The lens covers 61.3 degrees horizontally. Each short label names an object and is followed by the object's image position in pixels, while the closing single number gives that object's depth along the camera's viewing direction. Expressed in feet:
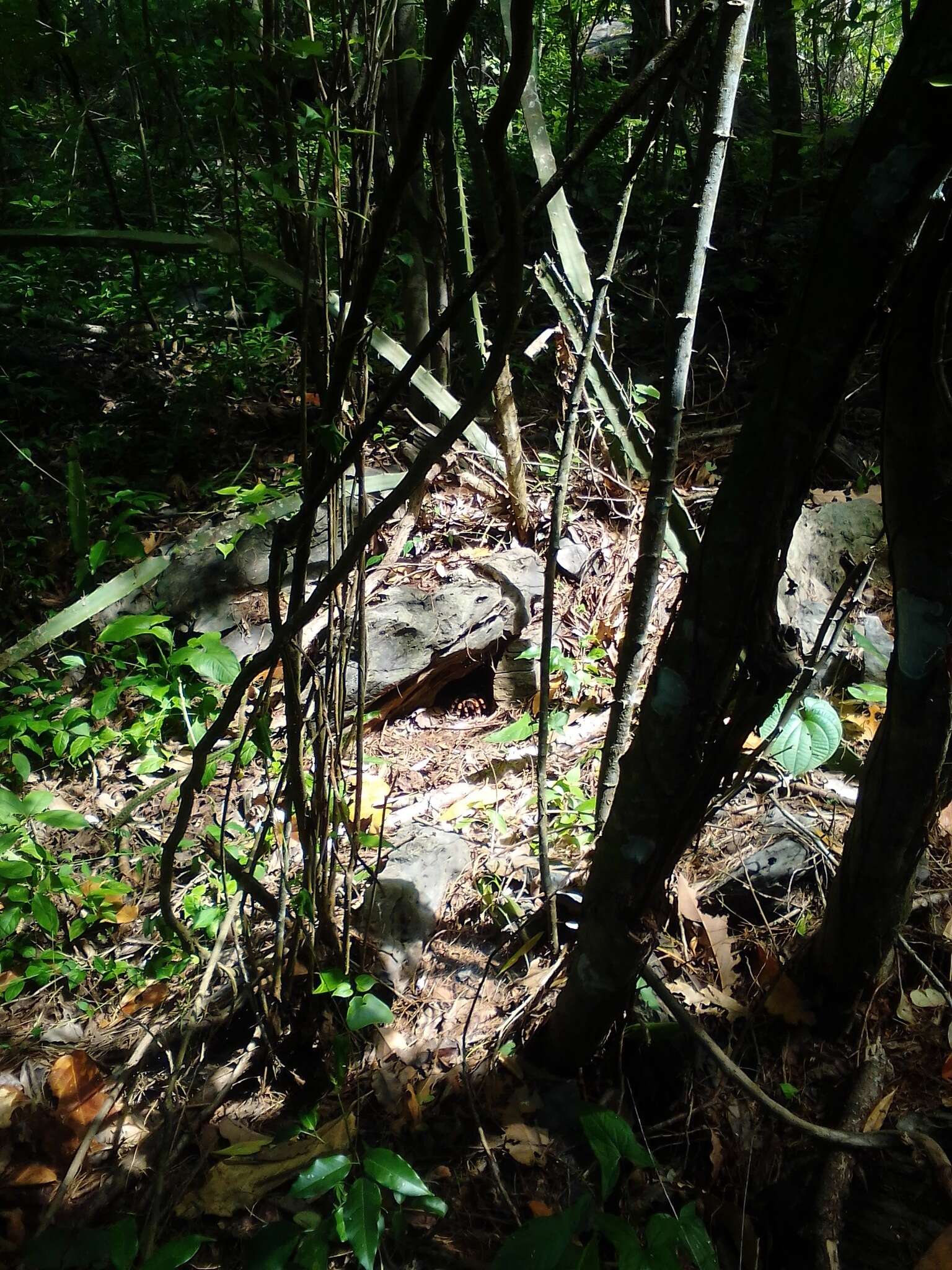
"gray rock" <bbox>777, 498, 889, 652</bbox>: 10.53
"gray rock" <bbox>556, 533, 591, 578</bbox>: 11.64
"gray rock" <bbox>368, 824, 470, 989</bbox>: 7.01
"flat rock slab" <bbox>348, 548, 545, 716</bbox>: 10.69
